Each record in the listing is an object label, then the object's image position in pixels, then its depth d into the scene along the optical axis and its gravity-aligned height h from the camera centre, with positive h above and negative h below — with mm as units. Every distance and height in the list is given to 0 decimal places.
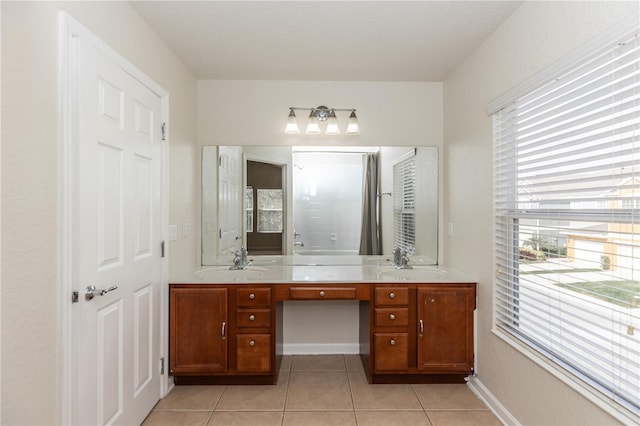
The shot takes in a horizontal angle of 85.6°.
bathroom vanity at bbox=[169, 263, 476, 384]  2408 -790
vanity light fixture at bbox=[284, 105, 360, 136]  2930 +776
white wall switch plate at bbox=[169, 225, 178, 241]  2408 -147
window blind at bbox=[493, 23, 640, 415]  1270 -26
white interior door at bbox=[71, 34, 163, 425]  1514 -167
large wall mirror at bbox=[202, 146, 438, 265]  3031 +106
